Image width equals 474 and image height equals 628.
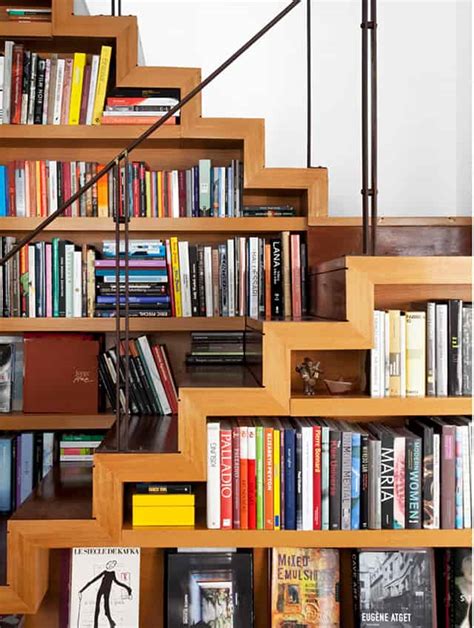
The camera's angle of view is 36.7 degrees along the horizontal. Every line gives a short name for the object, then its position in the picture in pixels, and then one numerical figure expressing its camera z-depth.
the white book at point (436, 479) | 1.97
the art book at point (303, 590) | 2.03
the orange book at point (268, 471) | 1.96
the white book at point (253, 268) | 2.73
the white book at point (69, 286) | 2.76
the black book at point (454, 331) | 1.98
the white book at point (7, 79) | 2.71
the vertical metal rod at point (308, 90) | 2.79
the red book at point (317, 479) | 1.96
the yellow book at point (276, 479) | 1.97
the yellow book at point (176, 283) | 2.76
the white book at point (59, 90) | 2.73
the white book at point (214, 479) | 1.96
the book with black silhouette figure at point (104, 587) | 1.99
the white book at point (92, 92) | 2.74
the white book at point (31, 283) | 2.75
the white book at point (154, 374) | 2.63
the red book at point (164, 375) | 2.65
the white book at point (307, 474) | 1.96
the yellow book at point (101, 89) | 2.72
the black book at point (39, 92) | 2.73
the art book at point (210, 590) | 2.03
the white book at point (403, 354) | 1.98
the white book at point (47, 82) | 2.74
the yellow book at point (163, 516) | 1.98
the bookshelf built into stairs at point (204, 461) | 1.94
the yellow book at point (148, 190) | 2.78
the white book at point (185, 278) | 2.76
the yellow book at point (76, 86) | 2.73
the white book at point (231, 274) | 2.77
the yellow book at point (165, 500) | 1.98
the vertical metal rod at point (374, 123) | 2.01
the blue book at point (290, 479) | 1.96
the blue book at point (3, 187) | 2.79
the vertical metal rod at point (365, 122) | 2.01
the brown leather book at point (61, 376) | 2.71
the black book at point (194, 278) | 2.77
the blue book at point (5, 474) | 2.73
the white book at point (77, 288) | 2.75
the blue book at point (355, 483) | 1.96
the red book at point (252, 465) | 1.96
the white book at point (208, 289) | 2.77
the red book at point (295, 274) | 2.69
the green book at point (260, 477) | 1.96
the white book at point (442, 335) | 1.98
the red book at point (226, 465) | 1.96
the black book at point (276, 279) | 2.72
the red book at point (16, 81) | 2.73
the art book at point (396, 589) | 2.00
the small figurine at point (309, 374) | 2.07
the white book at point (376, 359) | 1.96
